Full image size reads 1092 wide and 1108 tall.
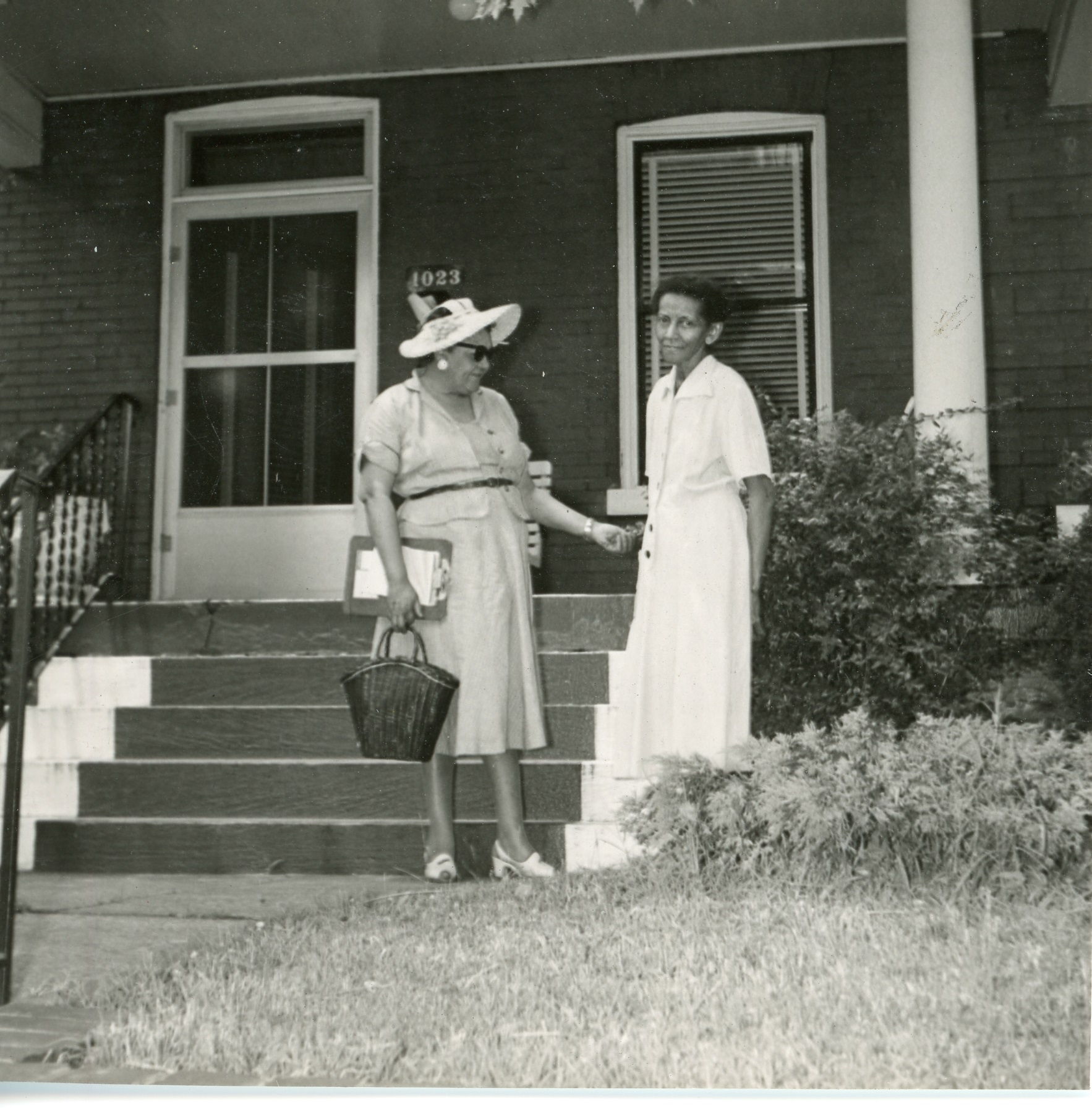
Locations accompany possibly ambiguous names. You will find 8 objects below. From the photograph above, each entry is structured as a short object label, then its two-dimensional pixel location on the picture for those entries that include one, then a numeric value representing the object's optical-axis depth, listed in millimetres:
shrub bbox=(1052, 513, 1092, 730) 4699
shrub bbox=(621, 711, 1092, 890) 3840
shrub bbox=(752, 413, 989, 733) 4816
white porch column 5555
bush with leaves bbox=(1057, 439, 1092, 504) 5285
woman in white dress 4195
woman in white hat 4391
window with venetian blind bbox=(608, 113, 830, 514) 7039
